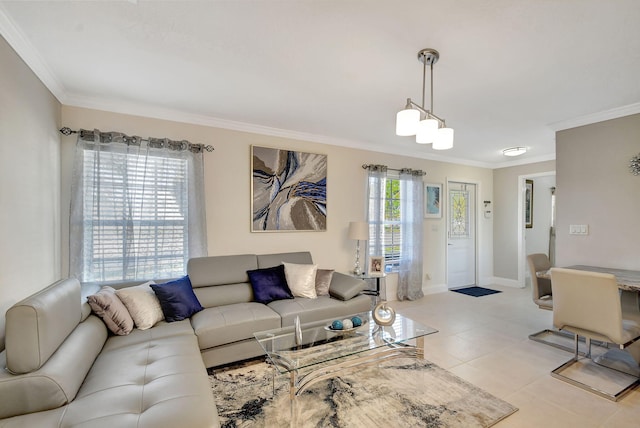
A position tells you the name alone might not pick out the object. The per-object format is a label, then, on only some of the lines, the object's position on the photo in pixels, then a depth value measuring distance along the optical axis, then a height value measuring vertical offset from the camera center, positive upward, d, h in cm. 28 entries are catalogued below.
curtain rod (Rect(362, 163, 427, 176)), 473 +73
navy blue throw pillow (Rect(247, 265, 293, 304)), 310 -79
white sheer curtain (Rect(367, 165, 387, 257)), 454 +12
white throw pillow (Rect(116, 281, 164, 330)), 235 -78
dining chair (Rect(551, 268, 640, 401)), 224 -81
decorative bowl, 238 -96
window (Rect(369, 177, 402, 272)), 479 -19
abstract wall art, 370 +31
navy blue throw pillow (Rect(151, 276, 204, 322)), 253 -79
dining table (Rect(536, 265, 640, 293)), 243 -58
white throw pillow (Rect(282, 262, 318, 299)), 325 -75
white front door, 563 -41
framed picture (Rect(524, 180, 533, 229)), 607 +23
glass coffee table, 195 -100
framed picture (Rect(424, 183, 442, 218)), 523 +25
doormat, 520 -143
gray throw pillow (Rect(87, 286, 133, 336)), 217 -76
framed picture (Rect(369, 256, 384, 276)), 423 -75
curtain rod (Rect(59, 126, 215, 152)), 276 +77
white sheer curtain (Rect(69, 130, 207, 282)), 281 +5
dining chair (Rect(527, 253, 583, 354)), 317 -94
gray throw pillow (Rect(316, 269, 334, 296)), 337 -80
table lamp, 409 -25
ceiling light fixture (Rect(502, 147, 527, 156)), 457 +101
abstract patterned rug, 190 -136
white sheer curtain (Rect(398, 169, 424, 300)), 479 -34
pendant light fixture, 195 +61
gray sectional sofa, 129 -91
